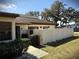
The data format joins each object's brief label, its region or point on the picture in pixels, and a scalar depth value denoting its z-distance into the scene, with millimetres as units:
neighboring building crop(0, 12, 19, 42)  4734
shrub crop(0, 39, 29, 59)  3760
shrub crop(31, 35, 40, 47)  6697
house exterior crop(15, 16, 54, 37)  7972
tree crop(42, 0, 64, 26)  17756
